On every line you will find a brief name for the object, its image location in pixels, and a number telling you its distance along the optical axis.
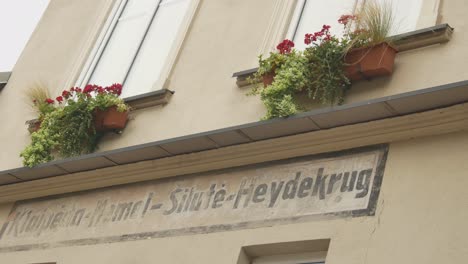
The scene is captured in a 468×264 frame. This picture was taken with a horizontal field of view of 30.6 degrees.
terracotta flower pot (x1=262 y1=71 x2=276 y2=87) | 8.89
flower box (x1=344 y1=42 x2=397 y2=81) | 8.06
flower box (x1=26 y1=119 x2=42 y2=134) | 11.44
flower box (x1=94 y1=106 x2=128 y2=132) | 10.38
